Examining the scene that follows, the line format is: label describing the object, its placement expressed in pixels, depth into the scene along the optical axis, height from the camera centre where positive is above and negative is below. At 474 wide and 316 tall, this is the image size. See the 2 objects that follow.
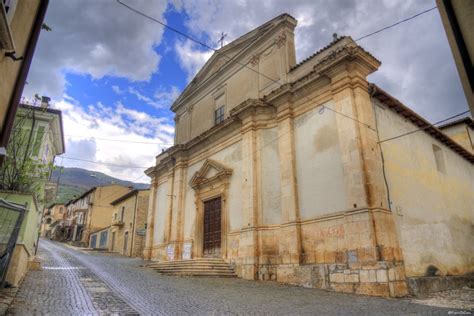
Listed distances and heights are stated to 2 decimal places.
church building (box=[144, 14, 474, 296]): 9.93 +3.24
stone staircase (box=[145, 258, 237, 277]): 13.18 +0.08
